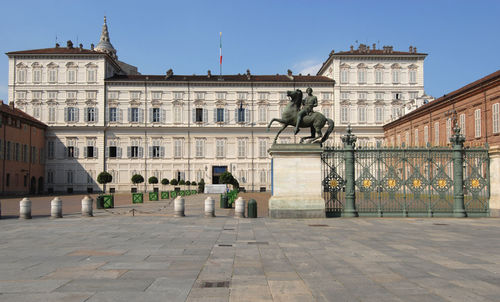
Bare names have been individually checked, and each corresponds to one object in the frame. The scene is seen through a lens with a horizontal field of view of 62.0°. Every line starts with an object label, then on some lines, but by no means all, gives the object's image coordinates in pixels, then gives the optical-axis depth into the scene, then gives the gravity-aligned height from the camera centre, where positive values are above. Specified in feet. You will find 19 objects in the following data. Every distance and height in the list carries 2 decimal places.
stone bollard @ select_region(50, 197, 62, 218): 58.80 -5.71
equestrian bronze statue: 53.62 +6.74
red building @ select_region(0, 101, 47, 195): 150.82 +6.44
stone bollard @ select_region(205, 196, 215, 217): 57.11 -5.53
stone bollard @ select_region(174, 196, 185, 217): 58.44 -5.51
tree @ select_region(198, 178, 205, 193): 171.25 -7.94
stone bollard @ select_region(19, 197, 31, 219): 56.75 -5.68
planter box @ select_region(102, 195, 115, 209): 79.36 -6.48
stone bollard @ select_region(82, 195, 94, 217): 60.23 -5.68
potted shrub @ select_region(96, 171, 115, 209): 78.56 -6.29
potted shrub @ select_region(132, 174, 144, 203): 96.51 -7.00
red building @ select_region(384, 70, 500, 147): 114.32 +16.49
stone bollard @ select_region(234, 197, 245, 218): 56.39 -5.60
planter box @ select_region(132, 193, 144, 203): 96.51 -7.00
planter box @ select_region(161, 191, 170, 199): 125.40 -8.32
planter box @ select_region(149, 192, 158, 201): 110.63 -7.54
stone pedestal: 52.44 -1.83
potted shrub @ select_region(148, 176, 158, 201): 170.40 -5.35
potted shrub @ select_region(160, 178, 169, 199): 172.96 -5.87
